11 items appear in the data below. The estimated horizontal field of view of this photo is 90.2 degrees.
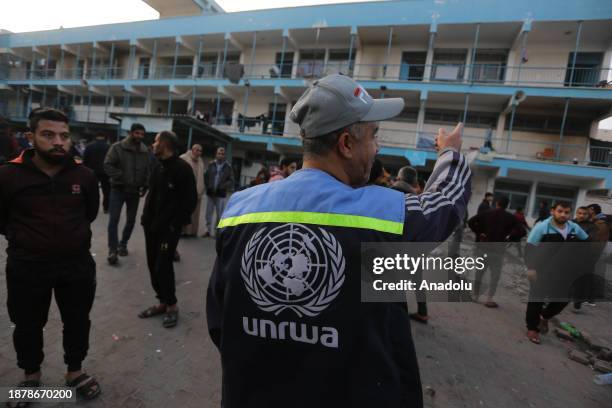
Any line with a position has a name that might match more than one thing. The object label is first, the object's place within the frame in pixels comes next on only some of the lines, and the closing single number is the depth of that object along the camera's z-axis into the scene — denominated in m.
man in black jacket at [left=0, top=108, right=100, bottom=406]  1.97
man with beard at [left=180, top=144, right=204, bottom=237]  5.57
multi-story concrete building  13.10
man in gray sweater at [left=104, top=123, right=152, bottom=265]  4.55
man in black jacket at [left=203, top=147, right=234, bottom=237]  6.34
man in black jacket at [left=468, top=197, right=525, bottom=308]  4.62
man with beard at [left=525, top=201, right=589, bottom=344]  3.81
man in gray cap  0.80
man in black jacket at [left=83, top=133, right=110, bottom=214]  6.96
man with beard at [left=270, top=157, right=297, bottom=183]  5.62
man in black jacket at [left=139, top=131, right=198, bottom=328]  3.06
